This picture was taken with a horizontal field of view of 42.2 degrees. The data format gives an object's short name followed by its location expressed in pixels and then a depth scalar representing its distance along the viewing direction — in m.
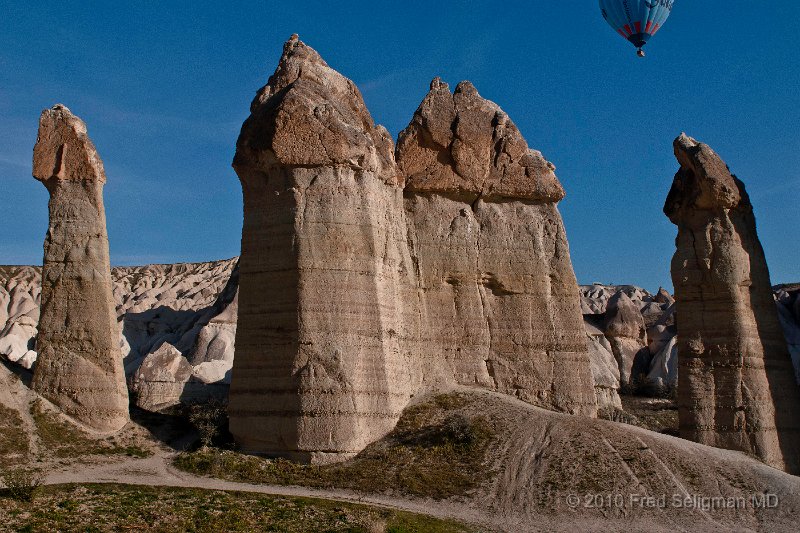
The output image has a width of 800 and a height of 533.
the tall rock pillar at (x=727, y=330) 29.58
